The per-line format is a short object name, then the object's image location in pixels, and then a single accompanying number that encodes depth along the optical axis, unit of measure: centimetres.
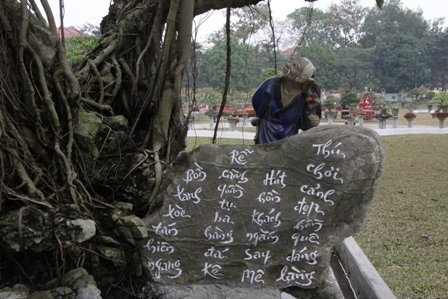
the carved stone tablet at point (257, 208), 283
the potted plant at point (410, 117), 1869
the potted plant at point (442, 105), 1777
